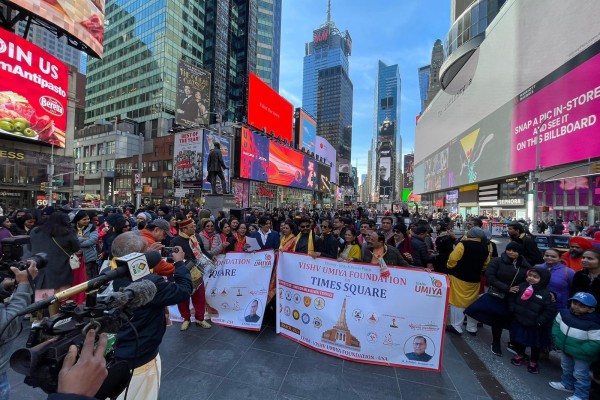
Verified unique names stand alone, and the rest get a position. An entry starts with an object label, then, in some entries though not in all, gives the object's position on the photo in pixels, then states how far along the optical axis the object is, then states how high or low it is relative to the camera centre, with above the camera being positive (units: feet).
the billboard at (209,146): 129.90 +25.41
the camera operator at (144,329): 7.17 -3.25
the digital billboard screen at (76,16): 80.33 +54.31
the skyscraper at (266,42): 273.13 +153.26
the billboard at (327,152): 280.22 +53.28
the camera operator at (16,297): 6.77 -2.35
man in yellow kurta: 17.38 -3.89
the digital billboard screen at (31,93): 77.66 +30.41
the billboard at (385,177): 329.62 +32.55
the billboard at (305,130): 240.12 +62.68
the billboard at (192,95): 110.32 +41.85
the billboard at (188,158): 131.54 +20.02
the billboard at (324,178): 269.64 +25.54
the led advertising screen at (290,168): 175.19 +24.73
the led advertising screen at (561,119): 61.57 +22.86
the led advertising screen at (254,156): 147.95 +25.14
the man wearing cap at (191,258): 15.40 -3.08
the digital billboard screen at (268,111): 152.56 +53.85
